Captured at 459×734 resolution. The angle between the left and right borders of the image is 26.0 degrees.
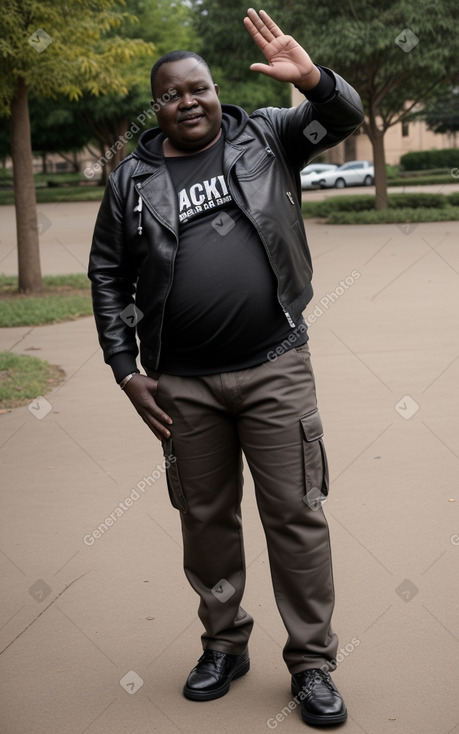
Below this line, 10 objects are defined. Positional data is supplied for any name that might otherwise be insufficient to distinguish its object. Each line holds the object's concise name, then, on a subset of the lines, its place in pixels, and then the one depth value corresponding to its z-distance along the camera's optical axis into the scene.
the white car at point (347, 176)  43.72
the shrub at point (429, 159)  51.34
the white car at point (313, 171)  42.81
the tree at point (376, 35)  20.06
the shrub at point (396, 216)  21.00
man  3.10
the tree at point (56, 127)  41.53
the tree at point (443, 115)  47.22
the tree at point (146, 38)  38.25
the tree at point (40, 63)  11.50
